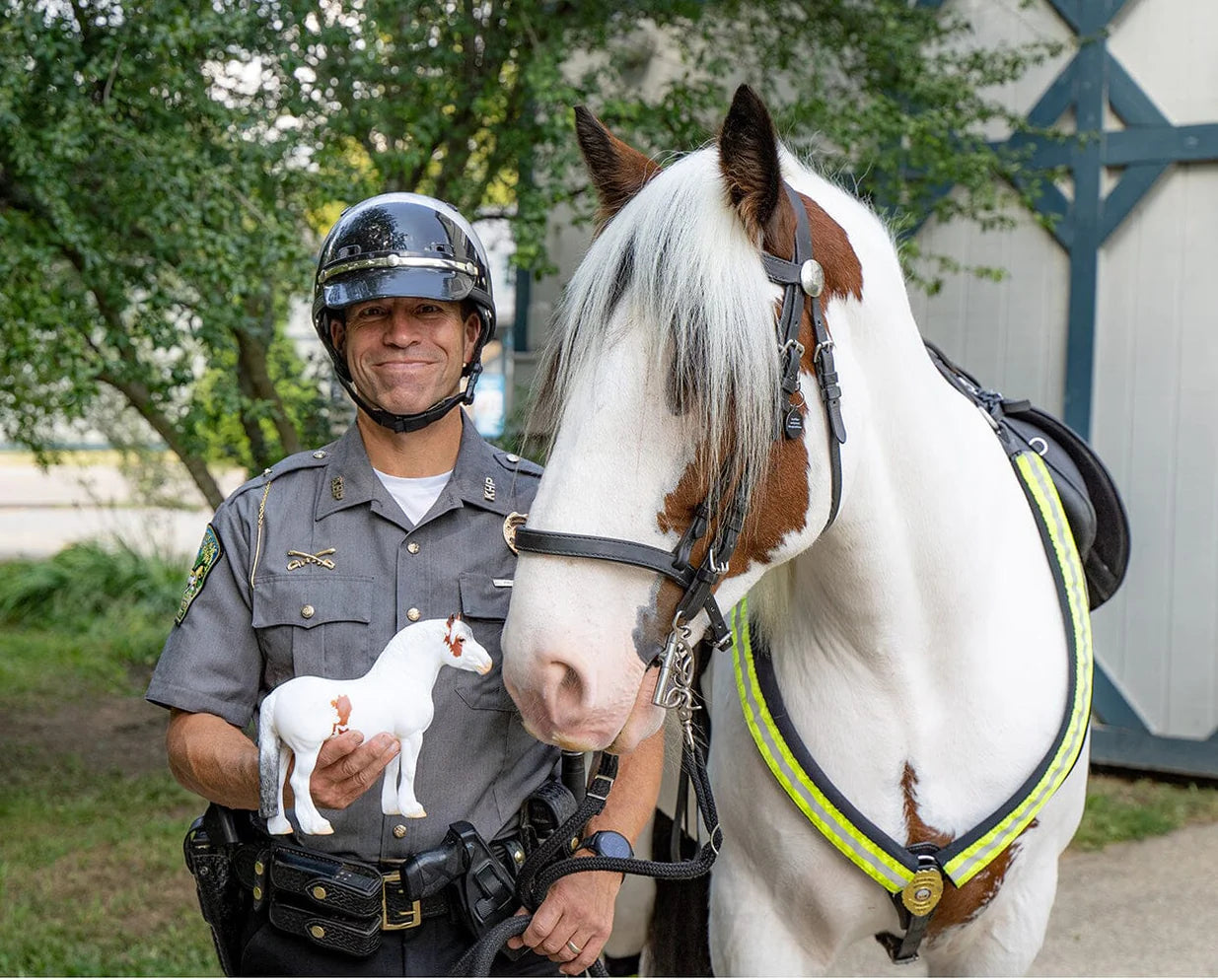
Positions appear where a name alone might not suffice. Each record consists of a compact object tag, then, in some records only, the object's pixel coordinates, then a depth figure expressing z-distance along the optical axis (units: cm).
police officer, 191
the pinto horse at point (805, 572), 159
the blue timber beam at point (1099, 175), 640
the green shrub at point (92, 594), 949
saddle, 261
